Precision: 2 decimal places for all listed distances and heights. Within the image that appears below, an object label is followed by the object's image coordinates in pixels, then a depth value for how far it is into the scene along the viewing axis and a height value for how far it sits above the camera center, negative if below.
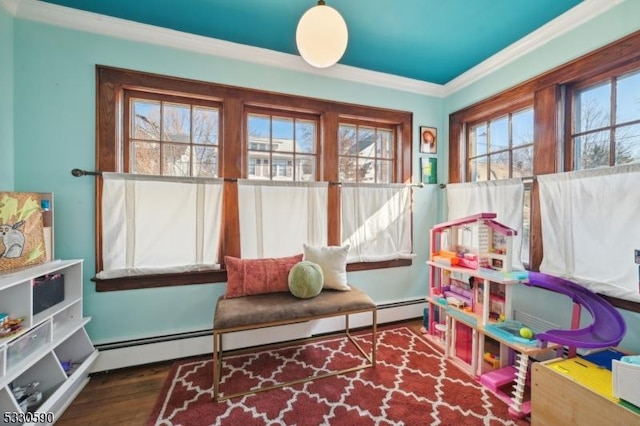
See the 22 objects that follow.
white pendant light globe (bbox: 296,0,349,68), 1.24 +0.88
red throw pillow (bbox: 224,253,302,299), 2.02 -0.55
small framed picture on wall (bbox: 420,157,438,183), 2.92 +0.47
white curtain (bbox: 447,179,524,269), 2.15 +0.09
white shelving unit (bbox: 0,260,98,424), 1.28 -0.81
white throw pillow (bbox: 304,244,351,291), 2.20 -0.46
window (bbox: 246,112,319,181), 2.40 +0.62
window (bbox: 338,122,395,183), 2.72 +0.63
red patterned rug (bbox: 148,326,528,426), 1.52 -1.25
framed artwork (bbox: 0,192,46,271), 1.46 -0.14
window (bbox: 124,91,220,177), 2.11 +0.63
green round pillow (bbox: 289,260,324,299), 1.97 -0.56
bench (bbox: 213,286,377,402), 1.68 -0.73
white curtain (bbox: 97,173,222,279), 1.95 -0.12
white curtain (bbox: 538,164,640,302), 1.56 -0.11
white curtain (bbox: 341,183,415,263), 2.61 -0.12
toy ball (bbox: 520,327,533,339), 1.65 -0.80
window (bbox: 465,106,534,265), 2.16 +0.58
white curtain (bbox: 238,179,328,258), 2.28 -0.06
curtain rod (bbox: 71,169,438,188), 1.87 +0.26
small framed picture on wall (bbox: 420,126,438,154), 2.91 +0.81
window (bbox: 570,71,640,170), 1.66 +0.63
